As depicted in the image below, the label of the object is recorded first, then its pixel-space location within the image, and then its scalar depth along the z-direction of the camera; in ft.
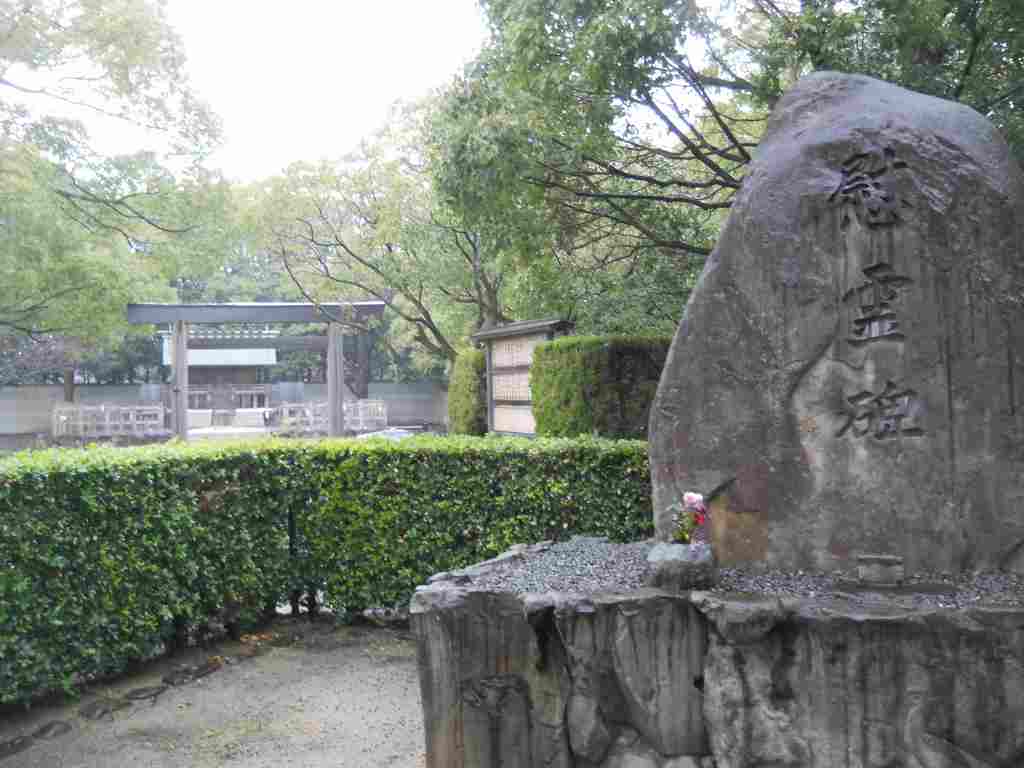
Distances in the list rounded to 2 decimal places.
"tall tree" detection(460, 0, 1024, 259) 20.81
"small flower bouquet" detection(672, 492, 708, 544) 14.73
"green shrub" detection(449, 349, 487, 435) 50.49
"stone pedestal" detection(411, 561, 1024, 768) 11.50
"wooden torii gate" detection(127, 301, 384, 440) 52.75
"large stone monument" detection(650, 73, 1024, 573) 13.97
